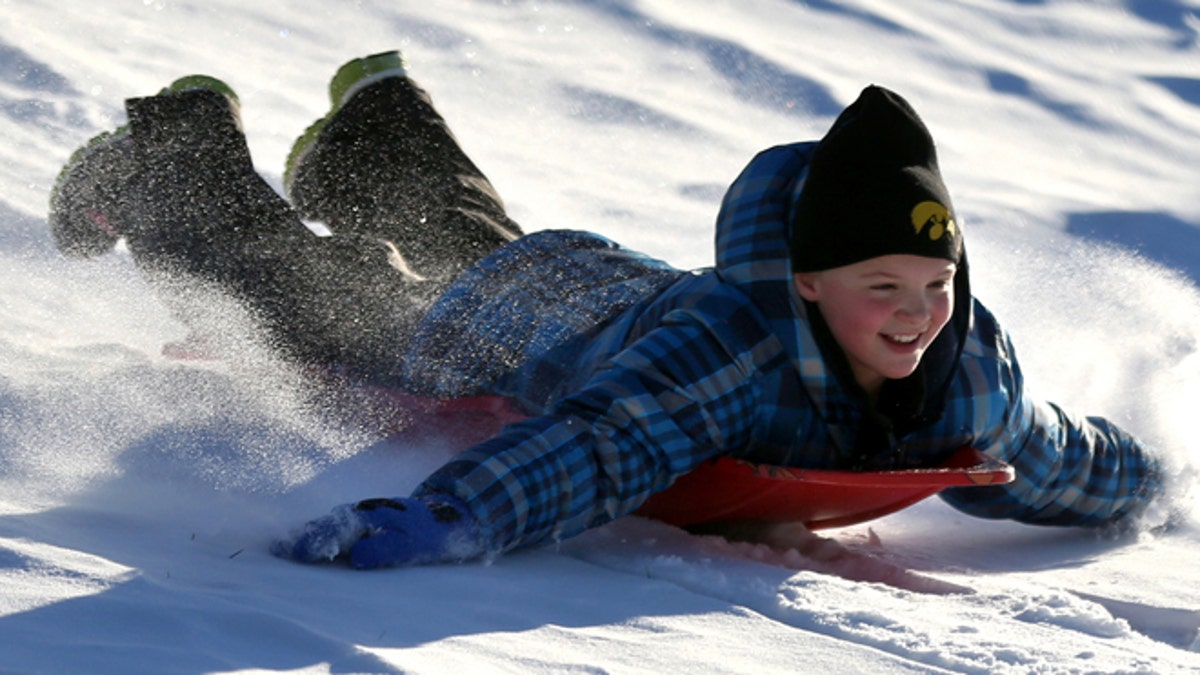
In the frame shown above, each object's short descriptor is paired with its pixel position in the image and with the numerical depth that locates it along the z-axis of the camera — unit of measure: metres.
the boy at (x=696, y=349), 10.20
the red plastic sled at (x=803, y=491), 10.28
